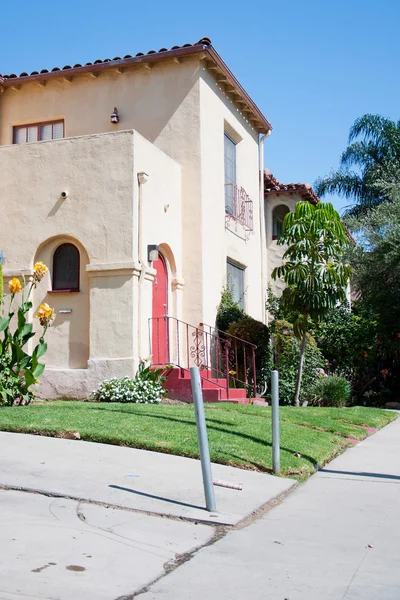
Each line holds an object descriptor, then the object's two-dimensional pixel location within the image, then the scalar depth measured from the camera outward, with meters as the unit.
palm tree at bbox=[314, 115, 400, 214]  27.56
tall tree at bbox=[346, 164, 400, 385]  18.44
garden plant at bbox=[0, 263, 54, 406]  10.41
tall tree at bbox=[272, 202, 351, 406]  13.97
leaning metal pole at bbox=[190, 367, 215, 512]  5.71
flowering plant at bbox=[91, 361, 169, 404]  12.38
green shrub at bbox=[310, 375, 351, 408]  15.05
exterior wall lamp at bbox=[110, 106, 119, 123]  16.22
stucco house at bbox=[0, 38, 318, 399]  13.43
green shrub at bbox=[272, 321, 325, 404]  15.05
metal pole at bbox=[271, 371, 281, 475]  7.25
